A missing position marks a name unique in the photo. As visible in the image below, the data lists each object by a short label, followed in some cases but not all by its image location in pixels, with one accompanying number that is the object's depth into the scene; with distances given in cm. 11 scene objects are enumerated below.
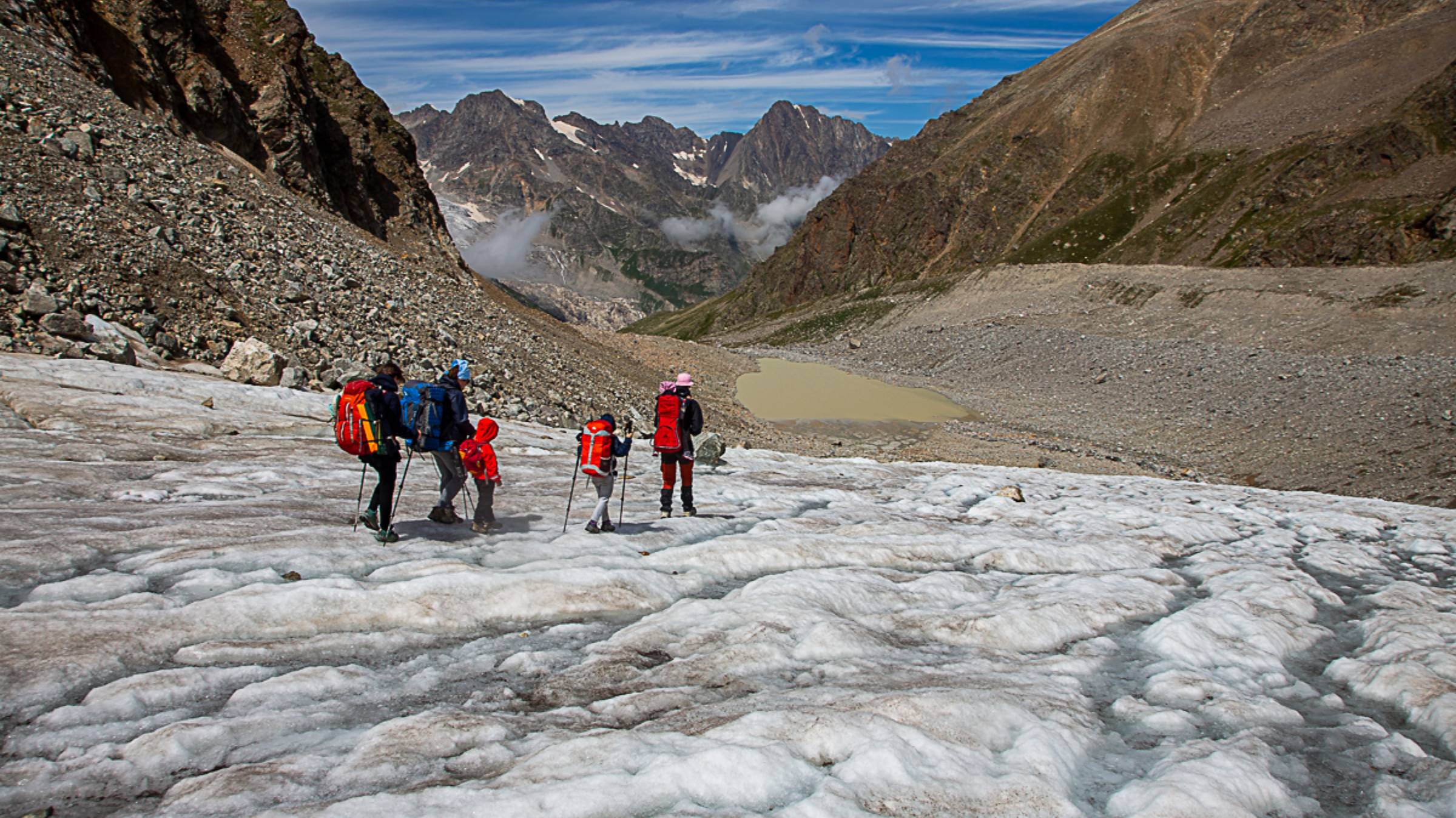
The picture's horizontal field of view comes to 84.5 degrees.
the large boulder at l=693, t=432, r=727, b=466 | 2073
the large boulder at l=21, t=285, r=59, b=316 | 1720
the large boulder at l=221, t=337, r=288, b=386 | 1892
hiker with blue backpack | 1055
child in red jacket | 1081
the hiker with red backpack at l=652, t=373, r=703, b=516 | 1311
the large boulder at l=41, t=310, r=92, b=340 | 1705
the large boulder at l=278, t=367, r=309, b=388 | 1942
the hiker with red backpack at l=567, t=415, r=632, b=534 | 1150
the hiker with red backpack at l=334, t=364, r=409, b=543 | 952
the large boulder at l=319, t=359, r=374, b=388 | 2106
